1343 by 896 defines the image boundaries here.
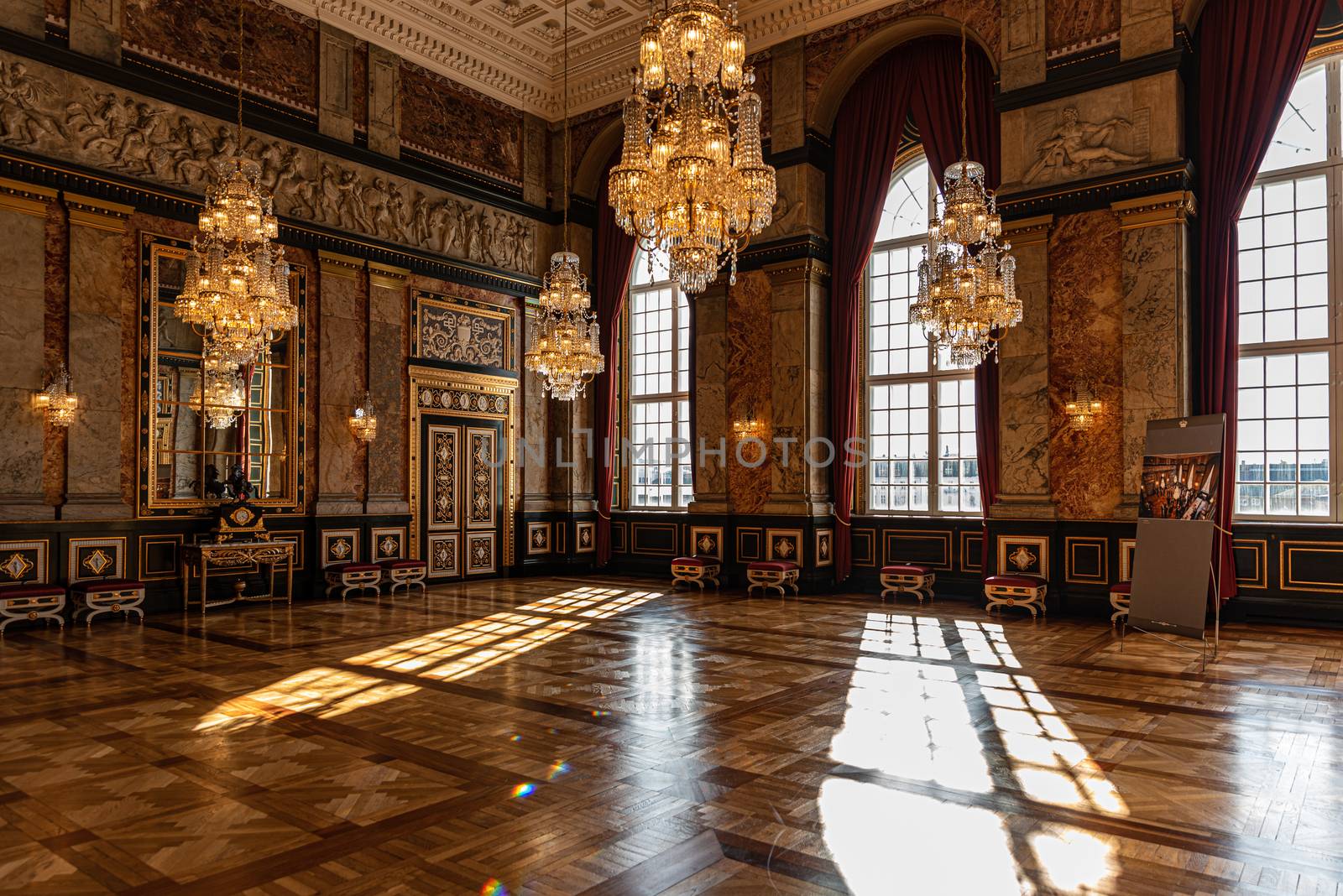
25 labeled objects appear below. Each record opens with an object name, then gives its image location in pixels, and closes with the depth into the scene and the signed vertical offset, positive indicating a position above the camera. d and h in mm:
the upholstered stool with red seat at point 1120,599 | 8180 -1312
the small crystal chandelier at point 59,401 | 8227 +536
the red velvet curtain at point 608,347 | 13164 +1687
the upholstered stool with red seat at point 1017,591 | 8812 -1352
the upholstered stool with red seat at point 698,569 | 11320 -1443
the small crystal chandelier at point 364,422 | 10688 +440
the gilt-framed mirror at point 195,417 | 9078 +445
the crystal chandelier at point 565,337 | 8773 +1249
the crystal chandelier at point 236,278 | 7332 +1535
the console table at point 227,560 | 8867 -1070
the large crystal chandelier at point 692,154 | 5988 +2140
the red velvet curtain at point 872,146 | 10133 +3782
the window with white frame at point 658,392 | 12938 +1019
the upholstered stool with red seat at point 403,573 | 10734 -1448
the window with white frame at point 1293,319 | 8453 +1411
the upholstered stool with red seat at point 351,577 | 10281 -1427
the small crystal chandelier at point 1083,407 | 8891 +542
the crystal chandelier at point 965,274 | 7547 +1615
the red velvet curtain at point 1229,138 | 8312 +3163
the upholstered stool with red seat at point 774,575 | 10531 -1413
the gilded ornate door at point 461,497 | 11703 -541
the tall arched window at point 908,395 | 10562 +804
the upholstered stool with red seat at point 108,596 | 8133 -1311
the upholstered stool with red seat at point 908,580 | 9953 -1391
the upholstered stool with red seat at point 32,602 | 7637 -1303
